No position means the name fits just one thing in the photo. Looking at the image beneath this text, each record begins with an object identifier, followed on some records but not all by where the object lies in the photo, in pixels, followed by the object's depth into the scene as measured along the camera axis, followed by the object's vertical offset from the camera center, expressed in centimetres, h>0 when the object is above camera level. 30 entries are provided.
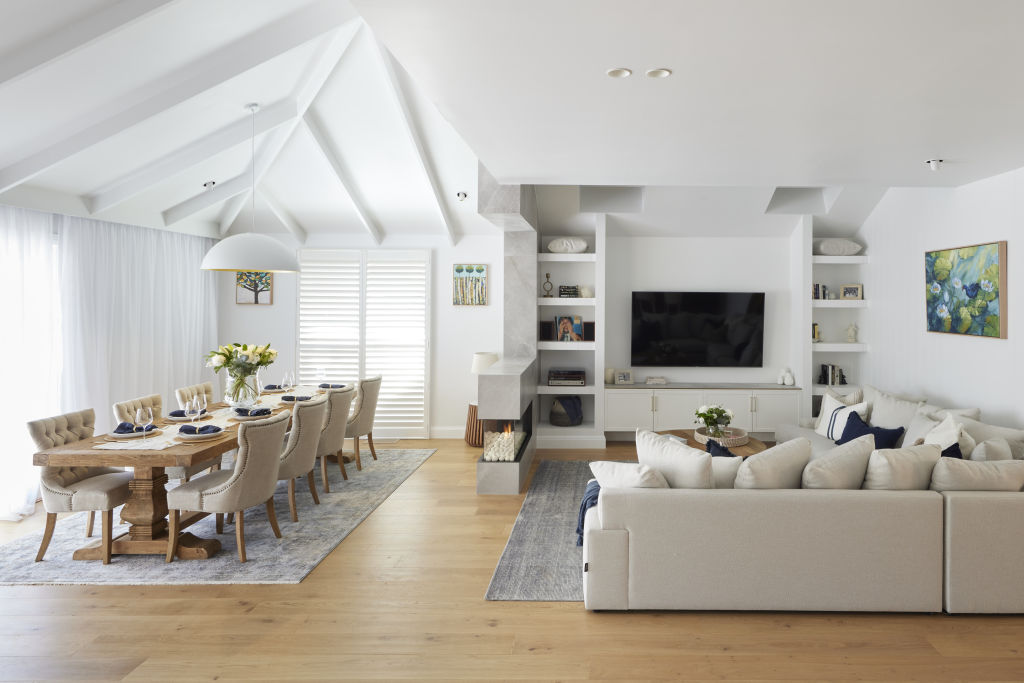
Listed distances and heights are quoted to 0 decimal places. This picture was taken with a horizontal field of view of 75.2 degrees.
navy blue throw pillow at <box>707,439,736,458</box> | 397 -69
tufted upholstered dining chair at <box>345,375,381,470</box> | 637 -75
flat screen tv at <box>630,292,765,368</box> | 759 +9
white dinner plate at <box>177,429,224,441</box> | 420 -66
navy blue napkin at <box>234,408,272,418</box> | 502 -59
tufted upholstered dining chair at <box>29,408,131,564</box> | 401 -94
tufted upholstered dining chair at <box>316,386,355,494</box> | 546 -75
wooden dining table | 384 -100
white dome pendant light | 475 +57
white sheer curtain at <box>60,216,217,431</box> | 578 +20
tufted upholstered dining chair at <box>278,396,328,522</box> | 472 -78
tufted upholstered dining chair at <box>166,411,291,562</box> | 399 -93
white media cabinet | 732 -74
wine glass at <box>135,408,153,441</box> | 432 -56
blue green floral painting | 490 +39
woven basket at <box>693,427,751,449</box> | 552 -85
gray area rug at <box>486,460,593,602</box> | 361 -136
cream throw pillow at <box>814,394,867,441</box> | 591 -72
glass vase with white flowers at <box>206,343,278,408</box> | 522 -26
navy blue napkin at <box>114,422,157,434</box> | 427 -62
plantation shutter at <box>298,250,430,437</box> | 790 +13
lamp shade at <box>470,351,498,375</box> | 735 -27
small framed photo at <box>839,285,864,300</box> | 730 +51
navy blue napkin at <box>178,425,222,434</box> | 427 -63
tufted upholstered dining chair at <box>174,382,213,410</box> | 571 -52
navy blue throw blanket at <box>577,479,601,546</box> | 366 -91
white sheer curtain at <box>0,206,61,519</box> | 504 -6
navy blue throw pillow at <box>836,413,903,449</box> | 489 -73
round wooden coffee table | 544 -92
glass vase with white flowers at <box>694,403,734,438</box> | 554 -67
